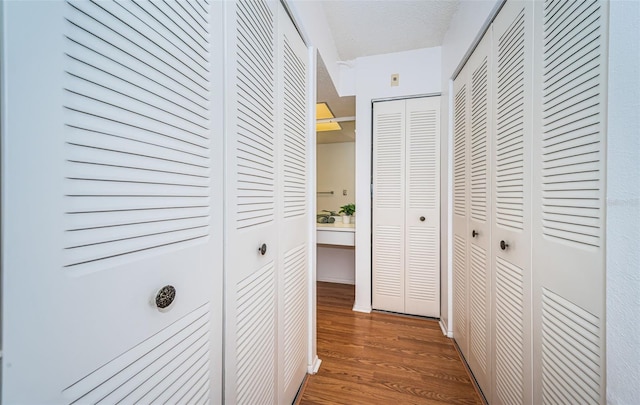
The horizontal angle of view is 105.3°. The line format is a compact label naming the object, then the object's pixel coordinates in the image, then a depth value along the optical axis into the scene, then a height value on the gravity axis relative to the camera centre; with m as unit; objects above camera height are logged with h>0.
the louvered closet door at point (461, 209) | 1.69 -0.05
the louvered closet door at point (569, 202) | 0.67 +0.00
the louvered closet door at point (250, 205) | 0.77 -0.02
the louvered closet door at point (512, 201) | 0.98 +0.00
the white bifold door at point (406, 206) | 2.29 -0.05
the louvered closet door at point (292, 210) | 1.19 -0.05
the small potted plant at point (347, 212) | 2.91 -0.14
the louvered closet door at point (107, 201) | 0.32 +0.00
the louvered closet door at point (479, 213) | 1.35 -0.07
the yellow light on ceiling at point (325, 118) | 2.72 +0.98
